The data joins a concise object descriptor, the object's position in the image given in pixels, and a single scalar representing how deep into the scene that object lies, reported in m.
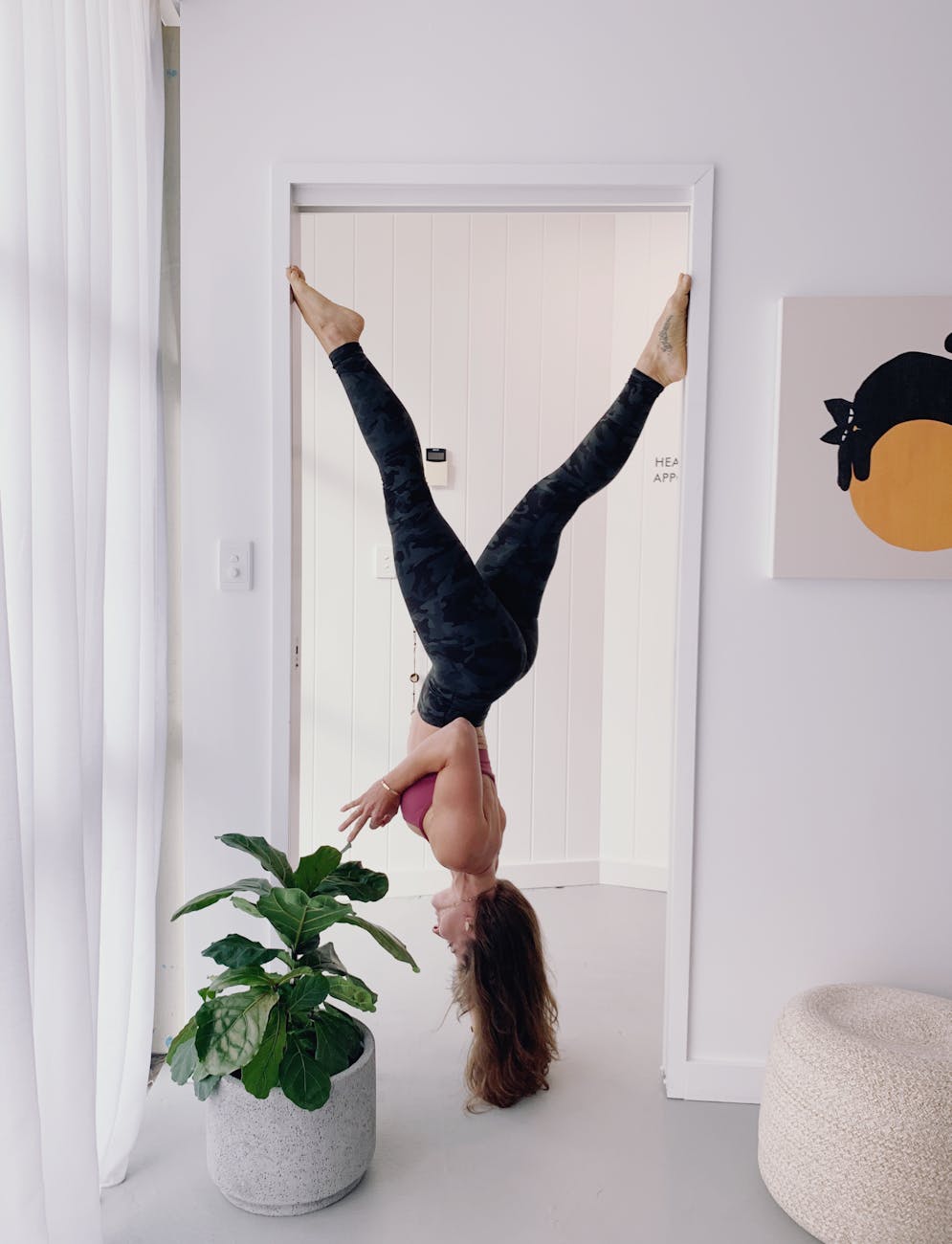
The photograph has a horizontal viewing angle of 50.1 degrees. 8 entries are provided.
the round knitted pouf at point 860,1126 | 1.71
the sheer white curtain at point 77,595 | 1.44
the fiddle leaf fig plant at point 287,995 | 1.77
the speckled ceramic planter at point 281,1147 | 1.84
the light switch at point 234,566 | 2.24
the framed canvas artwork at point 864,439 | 2.13
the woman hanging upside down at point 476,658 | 2.18
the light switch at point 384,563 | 2.78
